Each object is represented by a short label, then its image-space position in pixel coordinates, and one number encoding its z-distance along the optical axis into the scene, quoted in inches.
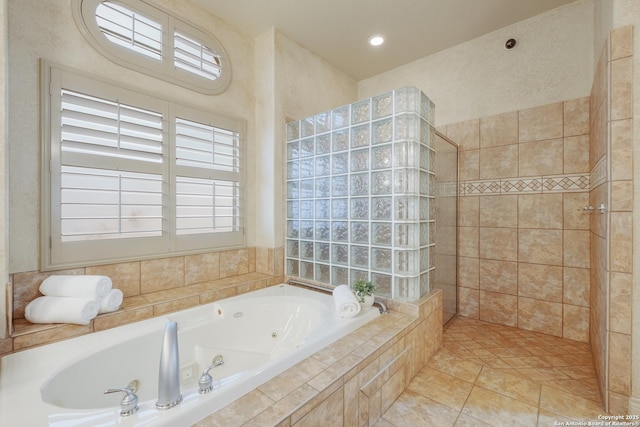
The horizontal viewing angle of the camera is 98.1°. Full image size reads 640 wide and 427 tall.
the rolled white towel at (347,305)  65.6
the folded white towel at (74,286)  59.1
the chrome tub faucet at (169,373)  34.8
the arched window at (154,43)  68.6
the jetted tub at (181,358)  34.8
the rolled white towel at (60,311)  56.4
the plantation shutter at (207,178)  83.0
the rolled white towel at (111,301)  60.9
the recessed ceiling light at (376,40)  100.7
